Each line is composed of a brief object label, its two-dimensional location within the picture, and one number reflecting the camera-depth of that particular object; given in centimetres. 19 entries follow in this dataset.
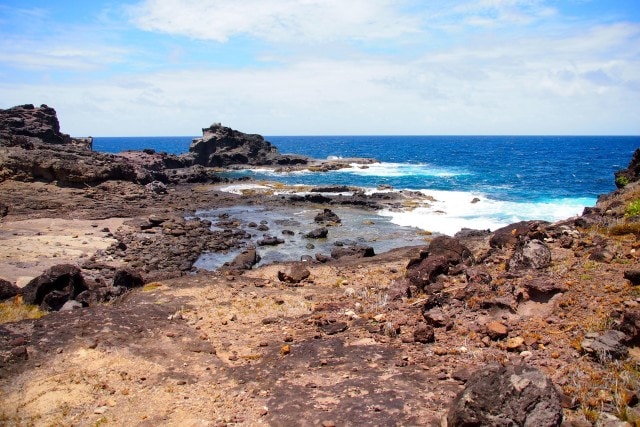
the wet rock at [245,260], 2305
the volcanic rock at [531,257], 1230
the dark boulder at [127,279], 1694
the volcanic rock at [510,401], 606
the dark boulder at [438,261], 1339
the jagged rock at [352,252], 2383
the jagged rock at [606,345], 783
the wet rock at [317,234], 3138
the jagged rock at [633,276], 984
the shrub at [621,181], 2930
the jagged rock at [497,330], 925
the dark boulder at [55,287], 1464
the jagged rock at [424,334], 977
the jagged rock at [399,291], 1295
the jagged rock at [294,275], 1771
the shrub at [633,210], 1577
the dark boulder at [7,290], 1506
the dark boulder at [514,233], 1478
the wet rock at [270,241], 2962
